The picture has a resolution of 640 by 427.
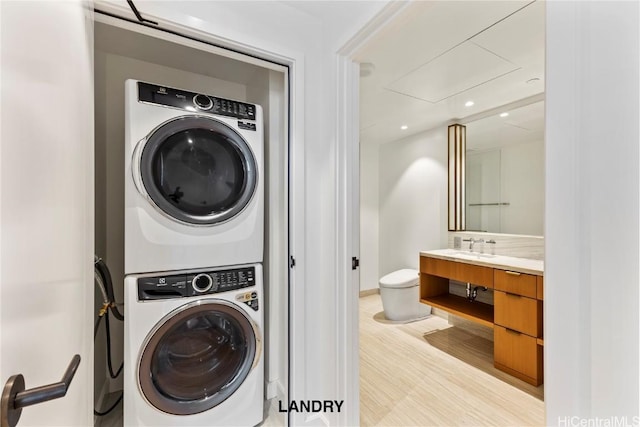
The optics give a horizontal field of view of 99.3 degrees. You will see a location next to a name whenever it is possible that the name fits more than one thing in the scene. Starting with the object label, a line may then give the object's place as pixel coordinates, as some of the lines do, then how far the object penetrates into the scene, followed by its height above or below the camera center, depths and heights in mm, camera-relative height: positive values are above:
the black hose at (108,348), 1532 -783
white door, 449 +28
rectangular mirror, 2430 +386
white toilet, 3047 -976
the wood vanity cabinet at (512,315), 1904 -810
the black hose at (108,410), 1523 -1142
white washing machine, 1213 -678
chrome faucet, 2821 -310
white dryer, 1239 +159
